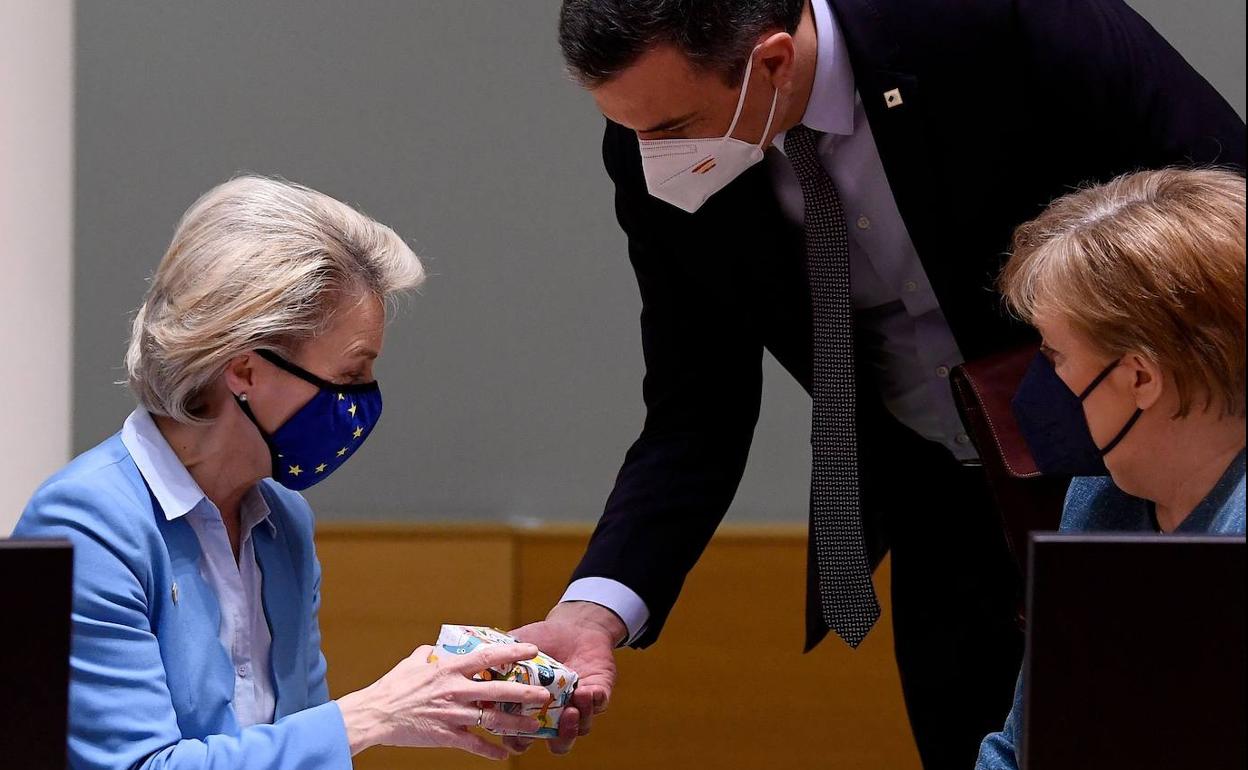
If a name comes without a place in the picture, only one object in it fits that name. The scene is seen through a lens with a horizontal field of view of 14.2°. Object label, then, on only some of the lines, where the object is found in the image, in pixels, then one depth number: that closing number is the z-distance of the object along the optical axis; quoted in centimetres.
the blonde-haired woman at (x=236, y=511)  393
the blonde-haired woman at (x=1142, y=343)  378
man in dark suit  410
